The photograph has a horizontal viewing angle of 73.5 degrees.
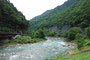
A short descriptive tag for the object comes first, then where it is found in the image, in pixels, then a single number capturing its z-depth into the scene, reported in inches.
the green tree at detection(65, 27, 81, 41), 1448.5
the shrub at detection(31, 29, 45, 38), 1551.3
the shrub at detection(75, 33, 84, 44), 572.6
